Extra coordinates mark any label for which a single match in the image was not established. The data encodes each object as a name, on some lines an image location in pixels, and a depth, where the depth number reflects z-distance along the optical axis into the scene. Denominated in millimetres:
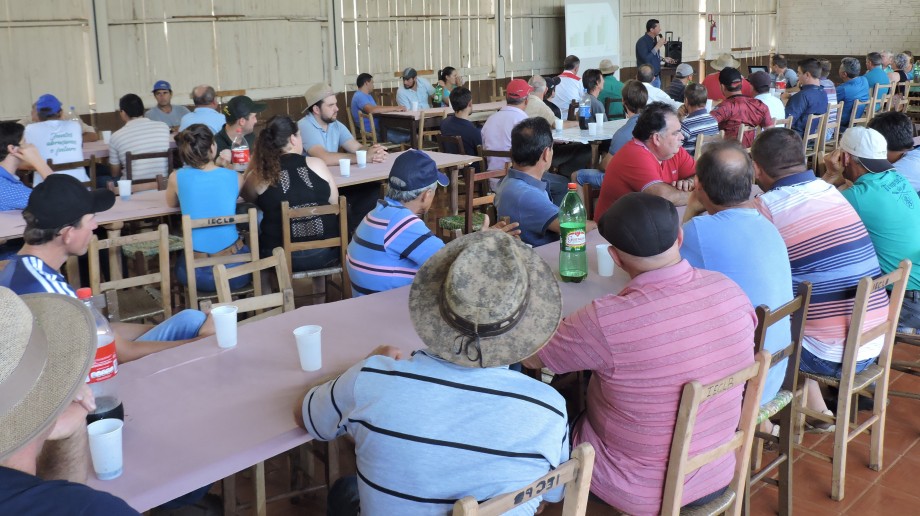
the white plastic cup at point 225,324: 2475
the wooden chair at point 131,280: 3338
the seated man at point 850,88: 9086
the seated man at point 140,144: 5941
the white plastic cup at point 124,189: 4721
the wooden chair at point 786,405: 2549
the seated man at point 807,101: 8000
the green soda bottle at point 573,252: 3023
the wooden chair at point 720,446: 2008
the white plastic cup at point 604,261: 3092
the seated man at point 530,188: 3812
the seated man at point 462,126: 7066
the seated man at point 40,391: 1161
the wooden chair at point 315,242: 4109
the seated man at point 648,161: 4211
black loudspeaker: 14688
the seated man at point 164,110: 8195
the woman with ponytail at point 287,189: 4465
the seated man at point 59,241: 2510
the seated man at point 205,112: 6793
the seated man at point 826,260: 3043
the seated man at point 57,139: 5977
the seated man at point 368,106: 9336
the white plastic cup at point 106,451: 1784
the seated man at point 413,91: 9930
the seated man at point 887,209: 3389
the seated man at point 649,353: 2070
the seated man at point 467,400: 1616
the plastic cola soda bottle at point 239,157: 5477
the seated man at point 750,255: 2598
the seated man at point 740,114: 6902
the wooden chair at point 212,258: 3836
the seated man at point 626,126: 5805
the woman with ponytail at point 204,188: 4363
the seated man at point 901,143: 4160
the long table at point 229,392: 1867
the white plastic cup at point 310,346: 2291
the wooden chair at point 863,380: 2805
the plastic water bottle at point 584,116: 7309
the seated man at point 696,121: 6270
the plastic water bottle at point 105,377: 1989
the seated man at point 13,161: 4473
